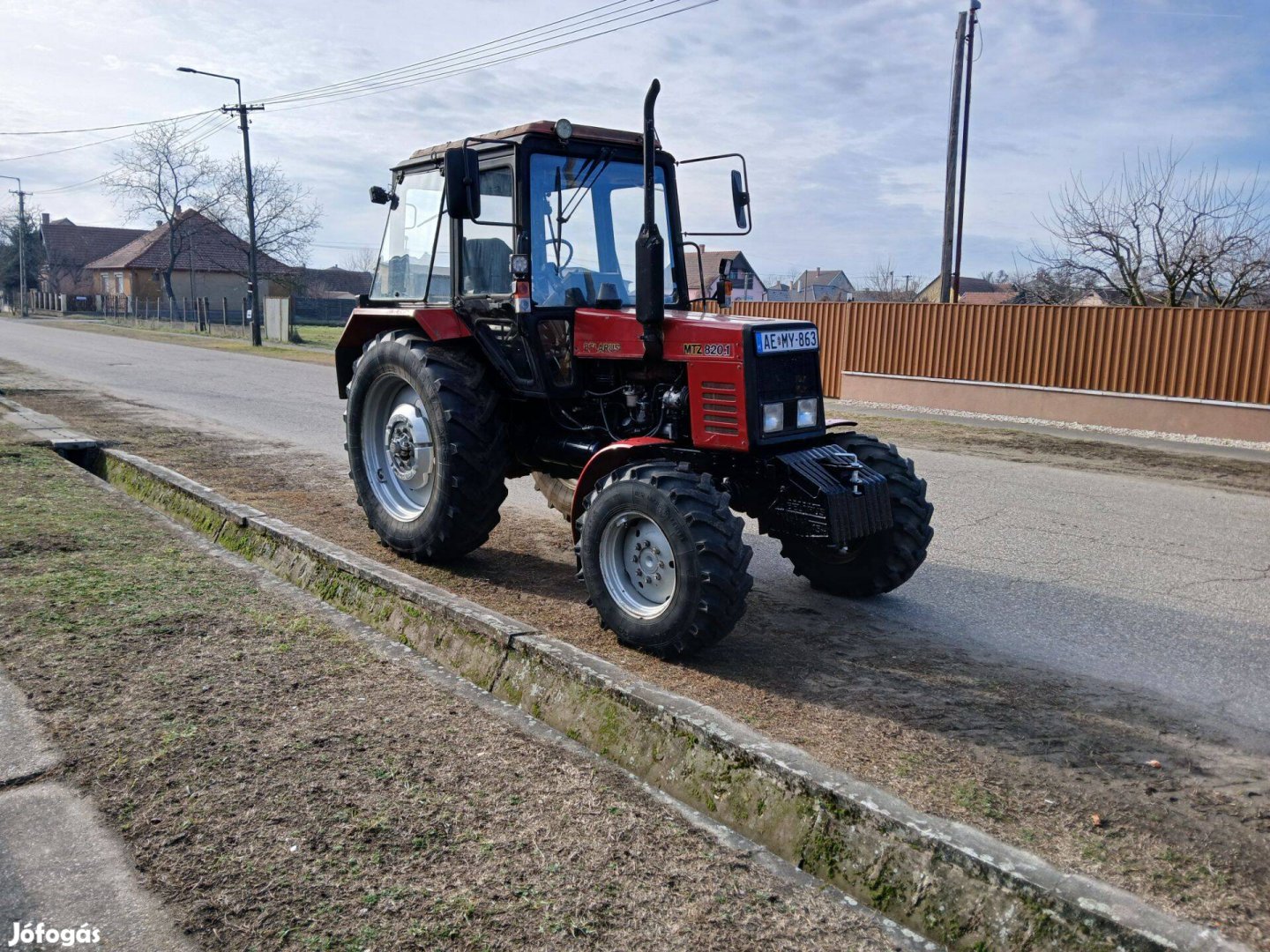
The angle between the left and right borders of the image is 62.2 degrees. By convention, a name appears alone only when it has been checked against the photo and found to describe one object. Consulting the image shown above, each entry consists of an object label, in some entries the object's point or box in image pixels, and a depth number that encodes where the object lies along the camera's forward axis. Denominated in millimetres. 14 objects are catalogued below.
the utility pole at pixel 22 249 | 68125
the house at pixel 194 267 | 65875
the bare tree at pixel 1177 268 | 20875
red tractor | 4941
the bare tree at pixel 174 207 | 56250
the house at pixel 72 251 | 85188
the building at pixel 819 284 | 71681
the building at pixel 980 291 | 62438
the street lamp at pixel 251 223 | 35969
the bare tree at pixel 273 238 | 52944
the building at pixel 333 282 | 84062
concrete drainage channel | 2729
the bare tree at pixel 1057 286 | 23875
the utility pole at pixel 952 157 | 20688
